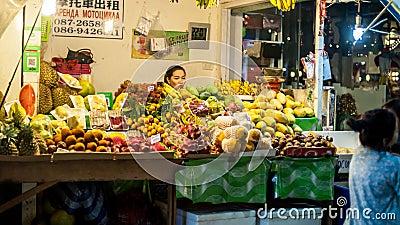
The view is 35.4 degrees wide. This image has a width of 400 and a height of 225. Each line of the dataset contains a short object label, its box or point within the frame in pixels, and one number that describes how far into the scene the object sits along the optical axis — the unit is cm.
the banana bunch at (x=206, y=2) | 581
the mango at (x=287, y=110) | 640
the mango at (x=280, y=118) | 605
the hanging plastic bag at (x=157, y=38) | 776
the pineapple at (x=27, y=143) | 451
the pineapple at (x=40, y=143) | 464
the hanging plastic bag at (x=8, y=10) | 470
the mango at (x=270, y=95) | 657
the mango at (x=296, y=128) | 613
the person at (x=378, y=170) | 400
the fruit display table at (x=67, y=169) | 448
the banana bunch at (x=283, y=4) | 591
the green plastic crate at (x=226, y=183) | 500
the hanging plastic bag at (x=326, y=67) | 690
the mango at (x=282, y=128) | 591
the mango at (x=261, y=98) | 646
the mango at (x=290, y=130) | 597
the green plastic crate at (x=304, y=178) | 530
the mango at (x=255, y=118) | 579
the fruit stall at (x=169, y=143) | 462
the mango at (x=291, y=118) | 619
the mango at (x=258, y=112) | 595
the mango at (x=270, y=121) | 581
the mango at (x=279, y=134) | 579
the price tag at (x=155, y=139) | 499
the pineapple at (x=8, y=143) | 445
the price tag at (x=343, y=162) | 598
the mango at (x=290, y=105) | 665
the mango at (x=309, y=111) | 661
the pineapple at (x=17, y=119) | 475
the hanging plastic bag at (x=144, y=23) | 768
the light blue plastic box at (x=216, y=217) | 502
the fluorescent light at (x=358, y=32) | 790
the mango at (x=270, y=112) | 604
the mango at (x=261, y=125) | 569
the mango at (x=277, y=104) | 641
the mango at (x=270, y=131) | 571
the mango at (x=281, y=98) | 667
